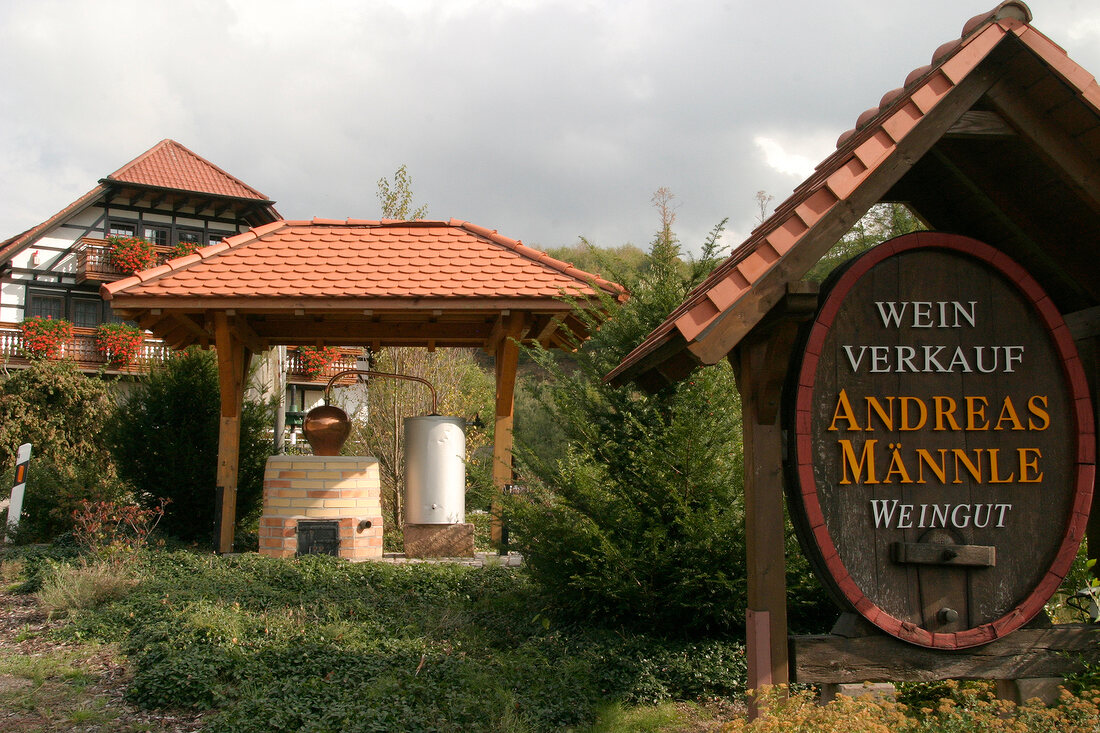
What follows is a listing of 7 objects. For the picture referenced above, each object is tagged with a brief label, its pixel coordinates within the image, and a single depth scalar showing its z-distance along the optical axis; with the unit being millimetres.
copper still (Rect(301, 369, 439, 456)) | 10320
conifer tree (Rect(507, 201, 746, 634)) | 5496
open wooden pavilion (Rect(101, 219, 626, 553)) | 9523
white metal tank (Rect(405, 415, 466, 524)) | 10375
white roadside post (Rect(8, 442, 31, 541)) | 11336
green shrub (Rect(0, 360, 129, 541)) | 17406
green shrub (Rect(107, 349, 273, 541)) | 11570
